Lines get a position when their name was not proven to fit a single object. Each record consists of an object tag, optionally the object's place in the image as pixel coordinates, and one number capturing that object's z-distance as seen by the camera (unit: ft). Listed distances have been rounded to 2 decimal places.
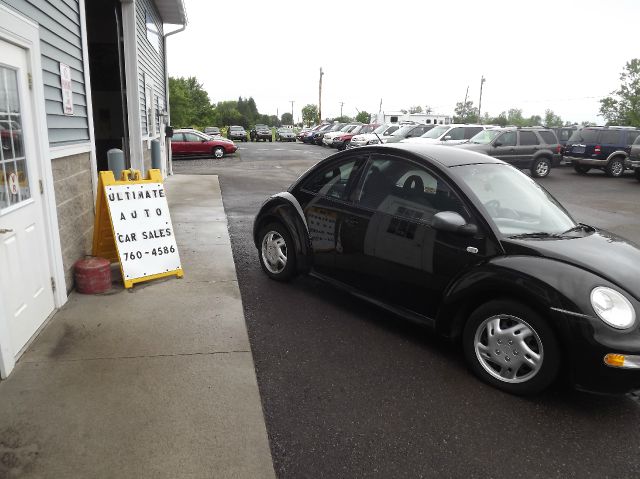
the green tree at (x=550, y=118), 336.47
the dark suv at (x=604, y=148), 58.03
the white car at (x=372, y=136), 82.88
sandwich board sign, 16.40
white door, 11.07
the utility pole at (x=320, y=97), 191.83
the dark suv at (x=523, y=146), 52.37
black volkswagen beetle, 9.42
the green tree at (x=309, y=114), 295.48
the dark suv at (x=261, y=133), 141.79
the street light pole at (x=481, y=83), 199.48
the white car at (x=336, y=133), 104.96
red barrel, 15.49
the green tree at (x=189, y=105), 166.35
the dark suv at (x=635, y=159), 51.93
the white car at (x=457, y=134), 57.77
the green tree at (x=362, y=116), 267.59
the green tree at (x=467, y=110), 325.99
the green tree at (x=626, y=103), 141.59
